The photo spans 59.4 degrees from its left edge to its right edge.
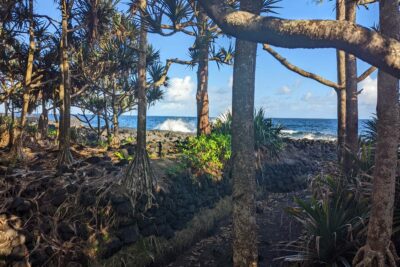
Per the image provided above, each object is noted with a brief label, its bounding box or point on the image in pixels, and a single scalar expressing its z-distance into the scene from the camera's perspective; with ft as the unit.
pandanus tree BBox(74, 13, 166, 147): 39.68
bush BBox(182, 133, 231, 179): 30.94
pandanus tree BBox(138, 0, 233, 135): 21.80
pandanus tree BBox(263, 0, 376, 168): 27.40
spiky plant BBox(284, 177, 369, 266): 15.87
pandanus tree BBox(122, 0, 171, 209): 22.84
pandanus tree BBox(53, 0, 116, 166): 27.78
